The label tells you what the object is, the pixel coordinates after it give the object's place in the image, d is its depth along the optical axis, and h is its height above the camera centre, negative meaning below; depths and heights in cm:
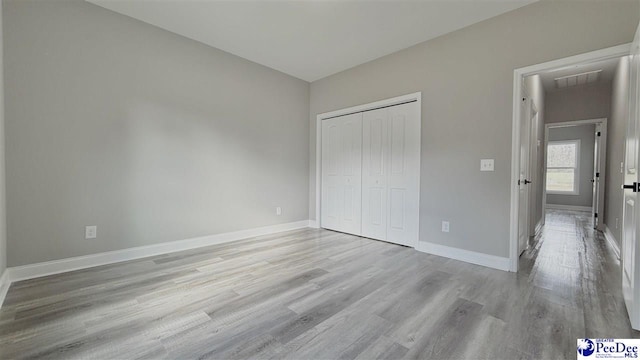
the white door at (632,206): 166 -23
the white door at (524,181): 282 -7
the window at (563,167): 735 +23
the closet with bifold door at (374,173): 350 +1
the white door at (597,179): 486 -9
